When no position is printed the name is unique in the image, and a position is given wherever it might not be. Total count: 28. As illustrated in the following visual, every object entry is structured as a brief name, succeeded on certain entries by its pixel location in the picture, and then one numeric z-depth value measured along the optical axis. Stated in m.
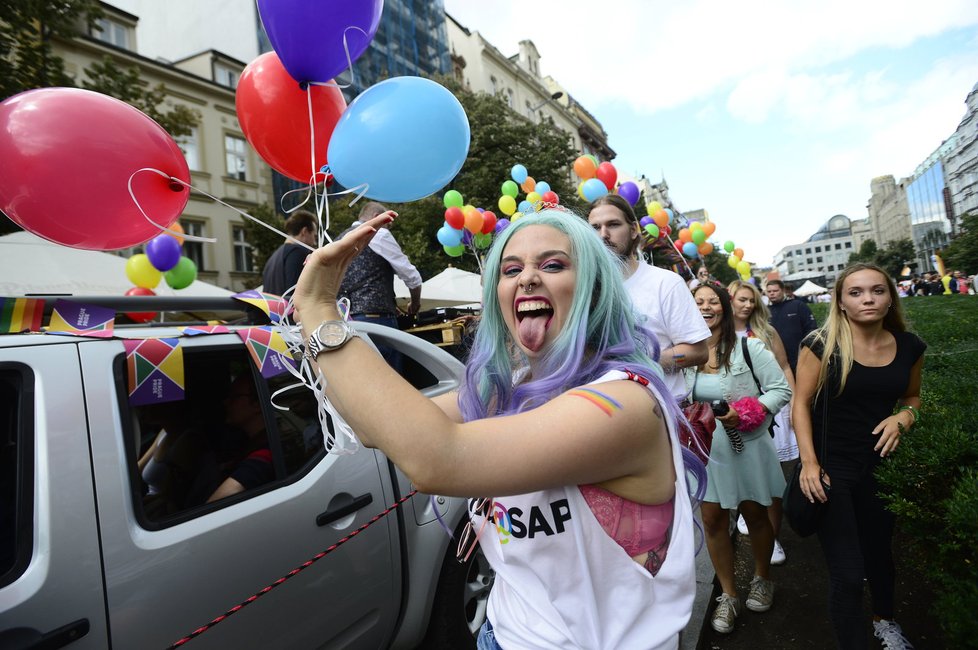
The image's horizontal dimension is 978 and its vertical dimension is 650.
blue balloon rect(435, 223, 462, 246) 6.63
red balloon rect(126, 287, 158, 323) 3.51
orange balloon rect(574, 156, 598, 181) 6.43
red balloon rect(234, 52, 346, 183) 1.88
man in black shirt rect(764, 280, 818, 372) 5.77
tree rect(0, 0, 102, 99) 5.96
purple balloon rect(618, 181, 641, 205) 6.81
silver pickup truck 1.43
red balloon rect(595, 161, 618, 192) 6.30
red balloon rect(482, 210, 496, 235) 6.46
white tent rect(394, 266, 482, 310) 10.52
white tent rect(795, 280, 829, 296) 29.62
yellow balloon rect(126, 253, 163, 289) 6.47
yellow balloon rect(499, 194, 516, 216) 7.79
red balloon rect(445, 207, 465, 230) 6.18
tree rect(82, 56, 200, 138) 7.31
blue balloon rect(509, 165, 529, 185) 7.61
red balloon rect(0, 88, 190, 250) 1.56
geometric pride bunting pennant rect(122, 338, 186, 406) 1.75
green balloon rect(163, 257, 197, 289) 6.87
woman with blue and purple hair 0.93
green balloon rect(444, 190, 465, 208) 6.52
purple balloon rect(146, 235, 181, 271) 5.87
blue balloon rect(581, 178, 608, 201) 6.07
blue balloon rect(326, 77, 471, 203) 1.62
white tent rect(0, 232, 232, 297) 5.71
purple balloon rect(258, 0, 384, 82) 1.62
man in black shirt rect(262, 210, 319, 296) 4.04
